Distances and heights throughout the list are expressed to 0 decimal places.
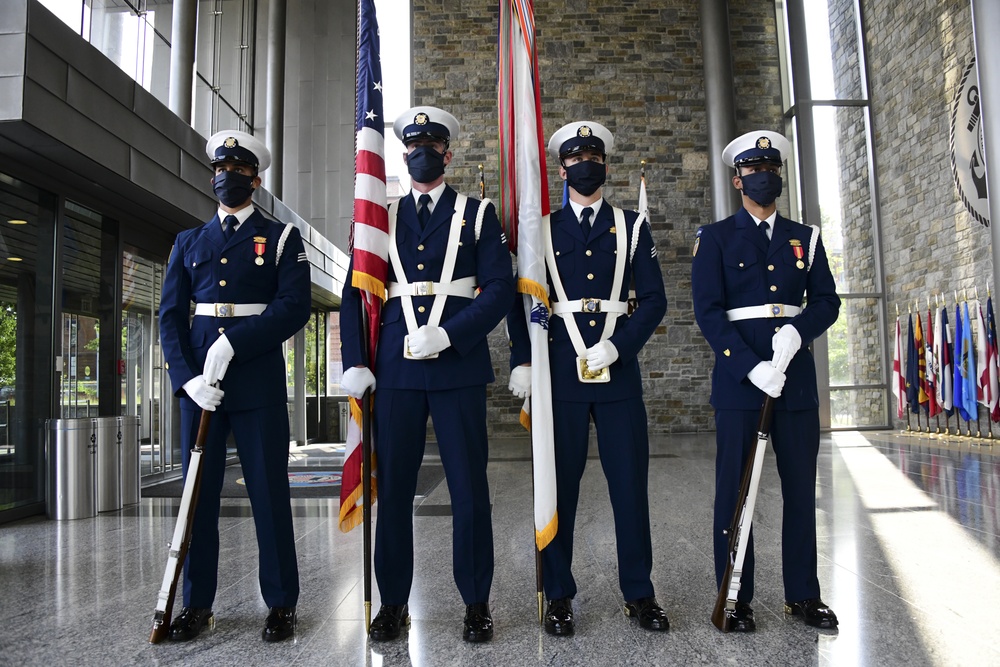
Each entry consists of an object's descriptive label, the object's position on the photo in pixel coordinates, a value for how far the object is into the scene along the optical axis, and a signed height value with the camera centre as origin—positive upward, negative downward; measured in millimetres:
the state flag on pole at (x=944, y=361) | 8969 -19
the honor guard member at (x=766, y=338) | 2328 +89
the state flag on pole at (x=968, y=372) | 8578 -159
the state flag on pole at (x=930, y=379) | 9383 -246
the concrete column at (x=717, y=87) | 10773 +4175
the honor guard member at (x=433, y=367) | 2297 +32
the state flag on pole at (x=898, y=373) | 10062 -165
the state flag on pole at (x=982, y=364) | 8336 -70
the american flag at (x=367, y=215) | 2383 +549
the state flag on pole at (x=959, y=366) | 8711 -87
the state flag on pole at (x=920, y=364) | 9562 -51
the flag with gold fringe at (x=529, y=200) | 2408 +630
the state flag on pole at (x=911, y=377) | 9734 -220
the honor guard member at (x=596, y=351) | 2377 +69
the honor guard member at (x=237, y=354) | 2350 +100
